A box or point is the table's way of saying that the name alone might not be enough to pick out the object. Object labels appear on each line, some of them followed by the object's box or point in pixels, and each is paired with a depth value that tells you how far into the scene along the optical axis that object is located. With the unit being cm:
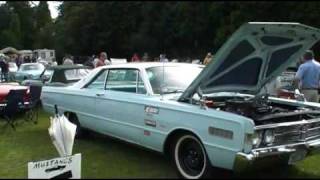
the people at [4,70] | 1569
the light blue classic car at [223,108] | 401
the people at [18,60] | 2761
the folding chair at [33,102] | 799
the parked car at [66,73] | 936
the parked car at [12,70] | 1780
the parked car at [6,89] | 818
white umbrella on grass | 423
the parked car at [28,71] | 1919
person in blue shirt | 720
